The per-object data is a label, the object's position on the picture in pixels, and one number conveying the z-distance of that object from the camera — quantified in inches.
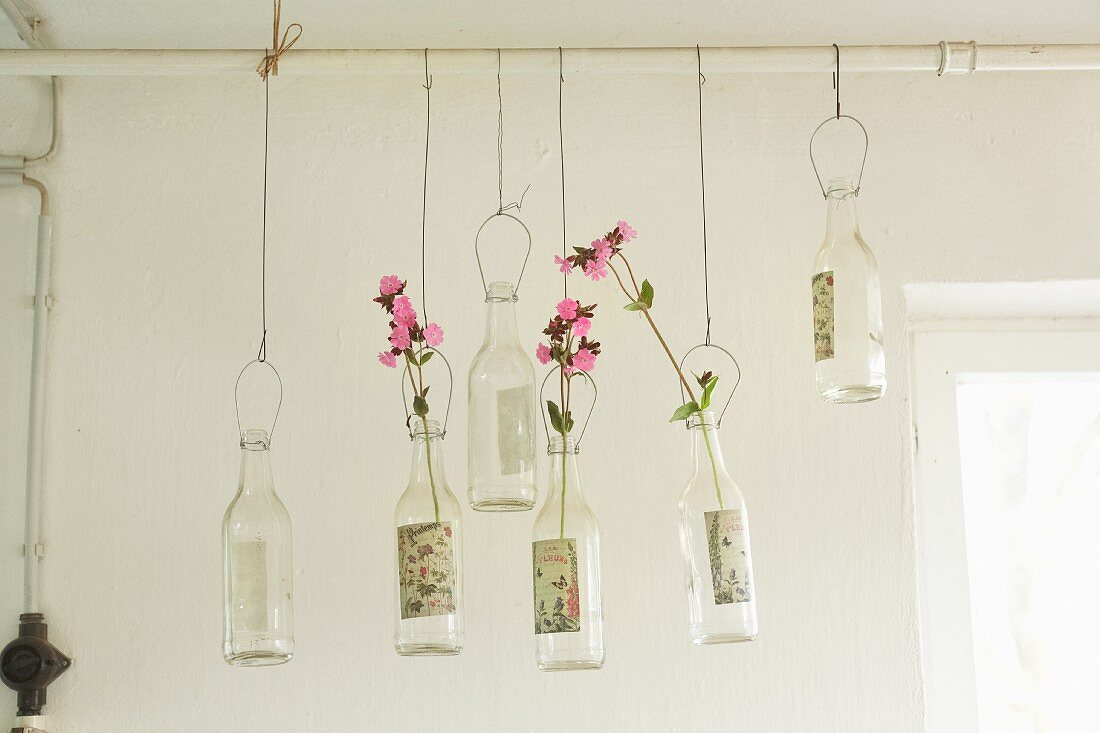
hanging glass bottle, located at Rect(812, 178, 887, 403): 93.4
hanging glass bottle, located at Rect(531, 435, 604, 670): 90.7
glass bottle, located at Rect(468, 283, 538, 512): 92.9
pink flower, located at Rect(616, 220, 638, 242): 94.4
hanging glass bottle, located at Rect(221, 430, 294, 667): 92.6
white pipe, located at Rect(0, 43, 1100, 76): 99.3
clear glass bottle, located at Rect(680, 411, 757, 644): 90.9
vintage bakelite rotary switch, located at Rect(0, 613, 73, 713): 97.8
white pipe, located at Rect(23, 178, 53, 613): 100.3
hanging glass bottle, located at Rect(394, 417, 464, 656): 90.8
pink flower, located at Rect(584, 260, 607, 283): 94.4
